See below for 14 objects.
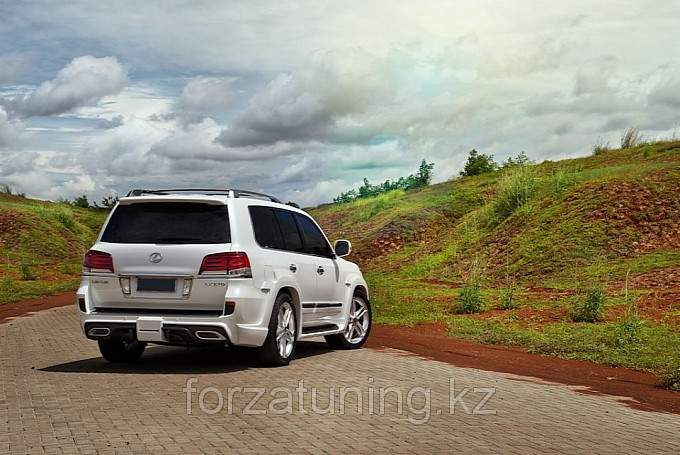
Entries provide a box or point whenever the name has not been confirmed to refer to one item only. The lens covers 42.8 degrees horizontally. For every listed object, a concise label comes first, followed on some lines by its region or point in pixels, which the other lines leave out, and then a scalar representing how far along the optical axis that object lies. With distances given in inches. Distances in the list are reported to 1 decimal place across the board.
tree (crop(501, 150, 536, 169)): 1619.3
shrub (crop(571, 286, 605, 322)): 673.0
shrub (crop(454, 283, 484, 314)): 762.2
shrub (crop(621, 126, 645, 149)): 1496.7
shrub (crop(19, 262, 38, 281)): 1248.8
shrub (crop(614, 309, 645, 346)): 548.1
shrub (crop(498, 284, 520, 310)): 773.3
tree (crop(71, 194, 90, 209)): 2313.0
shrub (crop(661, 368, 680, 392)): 421.4
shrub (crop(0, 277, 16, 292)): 1056.4
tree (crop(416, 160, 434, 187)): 1772.9
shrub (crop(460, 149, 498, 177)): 1802.4
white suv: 390.9
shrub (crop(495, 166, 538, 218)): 1298.0
